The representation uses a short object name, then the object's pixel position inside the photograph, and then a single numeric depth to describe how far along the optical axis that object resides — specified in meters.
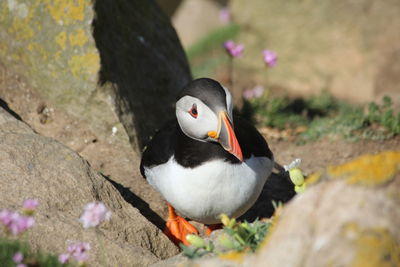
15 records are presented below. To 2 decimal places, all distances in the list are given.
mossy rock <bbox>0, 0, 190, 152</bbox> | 10.37
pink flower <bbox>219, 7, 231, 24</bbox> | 22.00
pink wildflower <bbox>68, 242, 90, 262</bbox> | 5.43
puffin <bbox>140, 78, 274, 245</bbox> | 7.36
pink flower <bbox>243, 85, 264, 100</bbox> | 13.70
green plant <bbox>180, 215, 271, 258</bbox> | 5.59
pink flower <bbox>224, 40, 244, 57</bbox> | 13.44
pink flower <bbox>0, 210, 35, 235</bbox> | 5.26
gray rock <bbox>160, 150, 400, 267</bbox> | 4.46
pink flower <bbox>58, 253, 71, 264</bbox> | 5.56
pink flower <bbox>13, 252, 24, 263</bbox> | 5.50
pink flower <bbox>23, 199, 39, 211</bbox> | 5.28
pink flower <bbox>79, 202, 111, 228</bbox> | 5.35
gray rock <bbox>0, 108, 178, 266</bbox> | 7.06
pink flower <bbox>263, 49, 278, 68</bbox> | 13.30
